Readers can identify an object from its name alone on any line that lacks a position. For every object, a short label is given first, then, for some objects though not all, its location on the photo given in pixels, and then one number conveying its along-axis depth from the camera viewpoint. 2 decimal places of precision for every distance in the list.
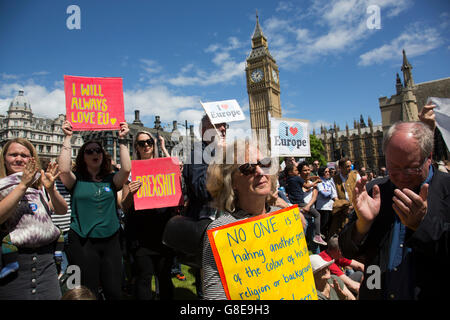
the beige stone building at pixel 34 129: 44.85
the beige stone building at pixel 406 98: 37.13
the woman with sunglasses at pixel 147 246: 3.00
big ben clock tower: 77.69
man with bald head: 1.43
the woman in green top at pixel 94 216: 2.71
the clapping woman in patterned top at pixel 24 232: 2.10
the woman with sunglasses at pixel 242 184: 1.91
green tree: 63.47
